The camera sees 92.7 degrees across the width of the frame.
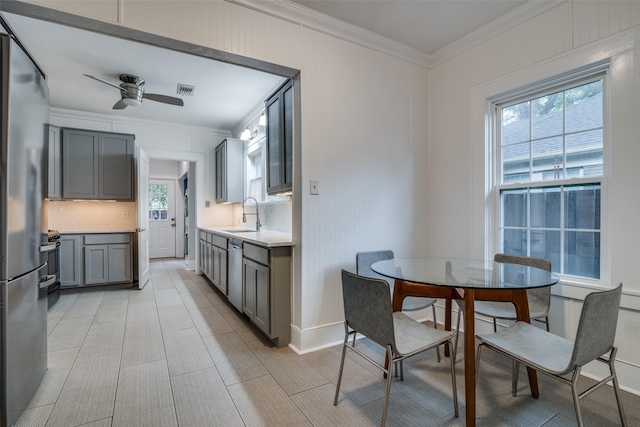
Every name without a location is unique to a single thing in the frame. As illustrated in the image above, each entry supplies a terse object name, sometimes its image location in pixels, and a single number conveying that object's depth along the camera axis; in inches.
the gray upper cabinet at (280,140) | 110.3
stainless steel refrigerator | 60.0
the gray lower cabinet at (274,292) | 101.0
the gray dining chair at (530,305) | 80.5
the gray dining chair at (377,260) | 89.6
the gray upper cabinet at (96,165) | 174.7
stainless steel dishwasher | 126.1
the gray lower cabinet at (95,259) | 170.1
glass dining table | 63.3
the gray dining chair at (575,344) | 51.0
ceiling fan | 135.0
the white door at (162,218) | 303.3
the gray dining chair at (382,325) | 58.5
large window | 86.0
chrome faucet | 175.5
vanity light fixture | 179.3
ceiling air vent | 147.9
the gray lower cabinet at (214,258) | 150.3
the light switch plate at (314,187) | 100.6
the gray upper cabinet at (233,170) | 197.0
